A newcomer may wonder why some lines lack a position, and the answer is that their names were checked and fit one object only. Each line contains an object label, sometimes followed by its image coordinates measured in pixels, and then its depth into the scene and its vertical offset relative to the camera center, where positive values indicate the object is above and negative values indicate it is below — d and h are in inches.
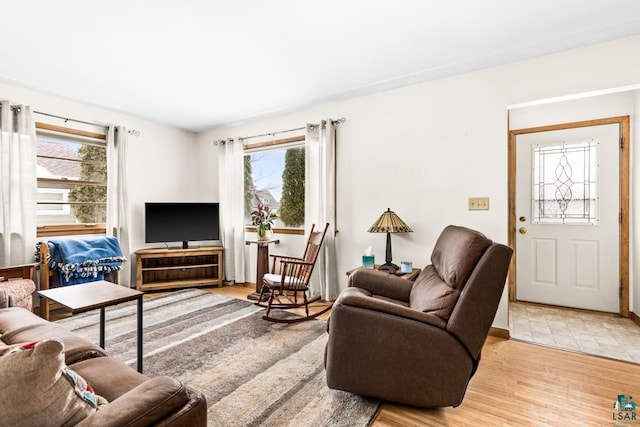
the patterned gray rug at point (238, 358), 67.7 -43.3
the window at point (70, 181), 140.3 +15.6
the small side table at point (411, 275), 107.8 -23.1
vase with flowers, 159.9 -4.9
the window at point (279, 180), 166.7 +17.7
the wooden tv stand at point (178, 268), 163.9 -30.6
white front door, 126.9 -3.7
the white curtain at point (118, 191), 156.8 +11.1
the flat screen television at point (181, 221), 168.9 -5.2
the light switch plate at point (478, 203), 112.9 +2.2
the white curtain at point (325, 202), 145.9 +4.2
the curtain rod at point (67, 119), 135.0 +43.8
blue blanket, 128.3 -19.5
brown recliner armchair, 63.4 -26.6
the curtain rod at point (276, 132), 145.8 +42.5
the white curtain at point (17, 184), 122.3 +11.9
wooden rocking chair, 124.0 -28.4
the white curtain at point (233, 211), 179.6 +0.4
